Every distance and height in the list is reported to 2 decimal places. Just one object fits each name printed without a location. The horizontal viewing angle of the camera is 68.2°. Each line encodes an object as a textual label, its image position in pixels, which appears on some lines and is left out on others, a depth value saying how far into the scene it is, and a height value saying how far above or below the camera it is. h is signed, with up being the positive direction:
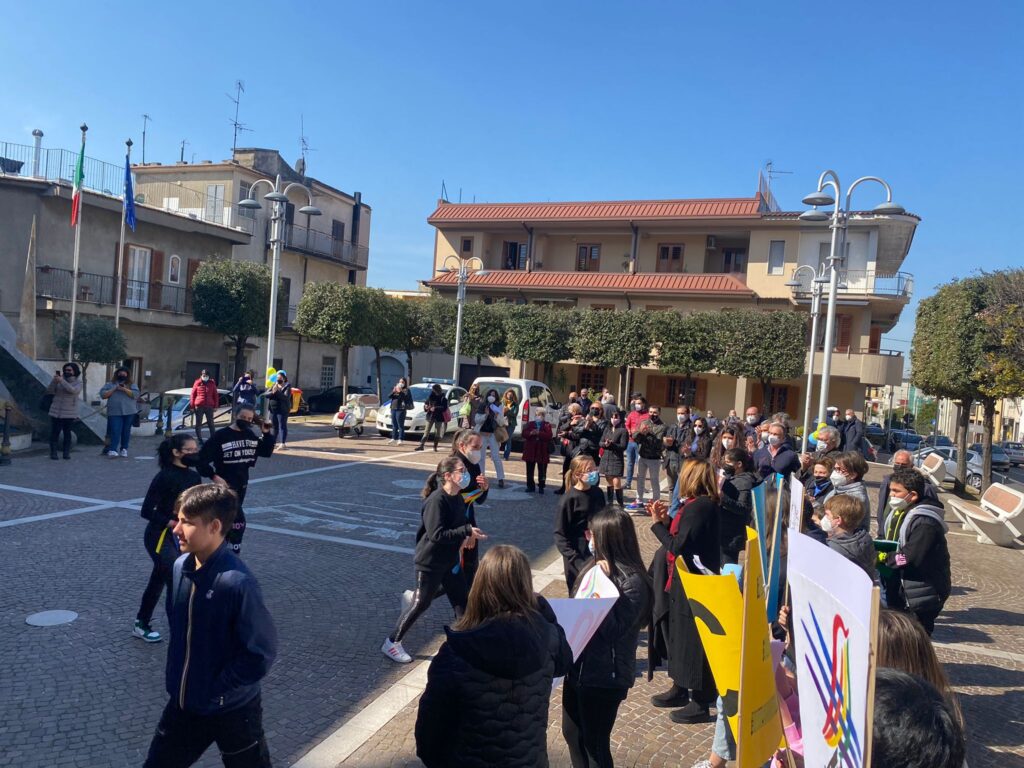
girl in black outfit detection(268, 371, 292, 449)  15.96 -0.96
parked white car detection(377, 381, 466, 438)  20.38 -1.32
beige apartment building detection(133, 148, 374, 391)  34.53 +6.46
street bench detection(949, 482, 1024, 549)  11.47 -1.69
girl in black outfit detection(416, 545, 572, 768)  2.58 -1.13
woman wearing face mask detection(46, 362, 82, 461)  13.26 -1.13
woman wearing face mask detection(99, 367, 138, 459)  14.00 -1.26
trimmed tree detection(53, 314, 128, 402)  21.66 +0.06
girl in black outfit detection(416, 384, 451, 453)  17.95 -0.94
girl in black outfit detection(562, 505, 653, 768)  3.54 -1.29
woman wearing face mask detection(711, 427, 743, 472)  8.51 -0.59
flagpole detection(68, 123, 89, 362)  20.98 +1.47
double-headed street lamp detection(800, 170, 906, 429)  13.82 +3.46
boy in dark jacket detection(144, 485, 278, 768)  3.00 -1.25
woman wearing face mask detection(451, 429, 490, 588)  5.40 -0.91
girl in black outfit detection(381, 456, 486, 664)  5.11 -1.17
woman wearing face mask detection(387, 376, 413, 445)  18.98 -1.04
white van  20.06 -0.48
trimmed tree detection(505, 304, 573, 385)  31.31 +1.78
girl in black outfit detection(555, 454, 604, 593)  5.59 -1.03
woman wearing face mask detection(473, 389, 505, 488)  13.38 -0.98
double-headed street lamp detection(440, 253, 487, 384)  25.84 +3.09
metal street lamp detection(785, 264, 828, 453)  19.75 +2.90
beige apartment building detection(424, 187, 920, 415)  32.44 +5.67
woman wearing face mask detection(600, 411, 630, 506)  11.10 -1.04
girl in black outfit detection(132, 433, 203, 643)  5.22 -1.13
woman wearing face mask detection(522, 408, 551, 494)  12.84 -1.17
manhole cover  5.72 -2.14
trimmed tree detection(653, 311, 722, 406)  29.45 +1.82
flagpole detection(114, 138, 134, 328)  22.91 +2.71
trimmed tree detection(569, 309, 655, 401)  30.06 +1.71
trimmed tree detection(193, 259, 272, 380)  28.73 +2.16
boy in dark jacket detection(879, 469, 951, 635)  5.07 -1.07
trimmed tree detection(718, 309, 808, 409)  28.48 +1.80
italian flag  21.53 +4.34
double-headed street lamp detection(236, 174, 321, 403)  17.89 +3.13
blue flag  22.55 +4.35
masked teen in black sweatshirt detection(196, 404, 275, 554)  6.67 -0.92
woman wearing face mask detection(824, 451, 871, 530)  6.59 -0.64
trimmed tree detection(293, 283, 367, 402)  27.95 +1.72
